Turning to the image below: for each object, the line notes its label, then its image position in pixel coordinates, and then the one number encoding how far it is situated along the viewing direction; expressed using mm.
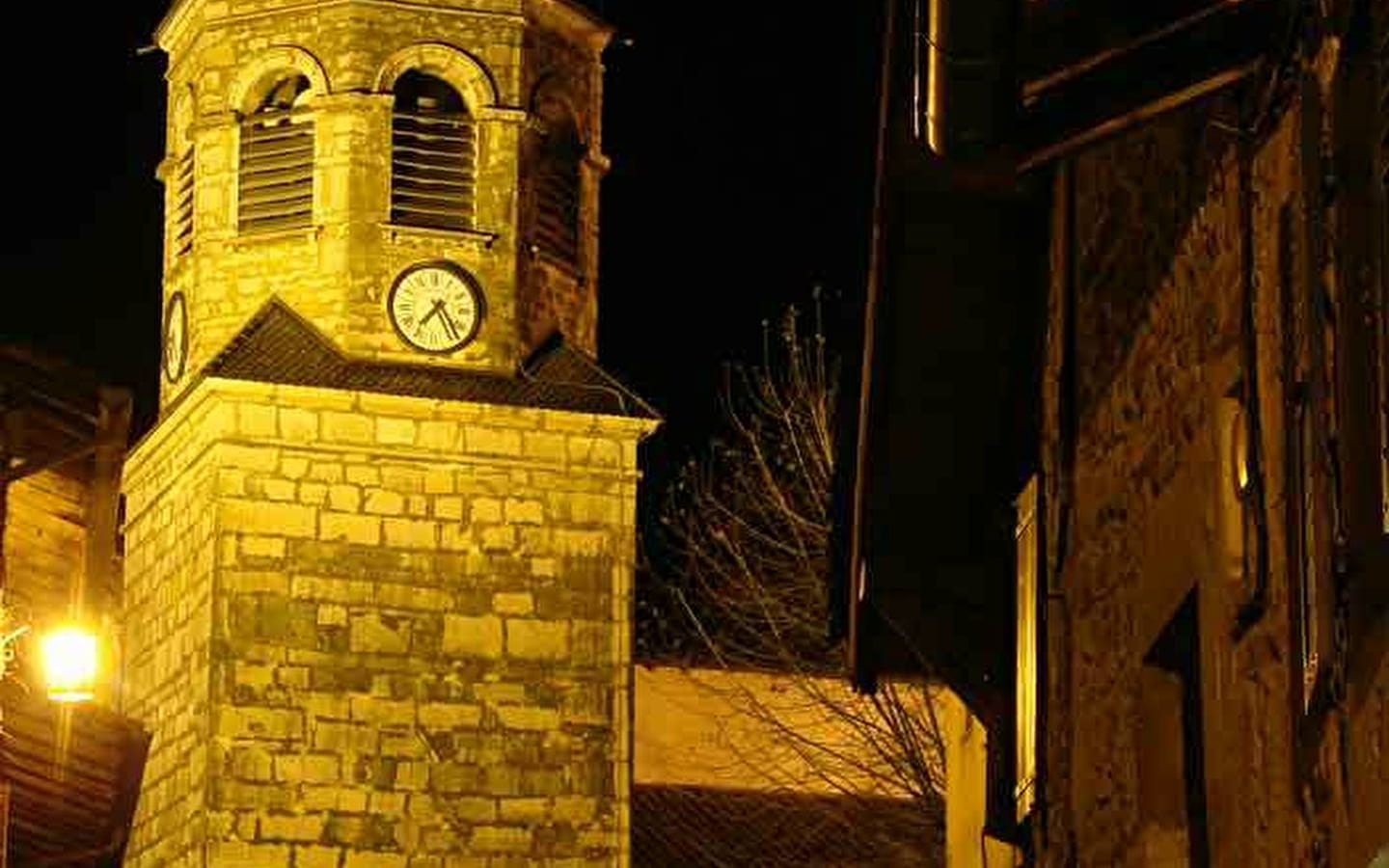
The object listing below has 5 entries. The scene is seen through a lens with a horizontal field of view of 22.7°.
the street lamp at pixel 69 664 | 18969
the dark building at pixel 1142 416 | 7754
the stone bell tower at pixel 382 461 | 25406
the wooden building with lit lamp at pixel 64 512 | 25406
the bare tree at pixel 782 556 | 29016
